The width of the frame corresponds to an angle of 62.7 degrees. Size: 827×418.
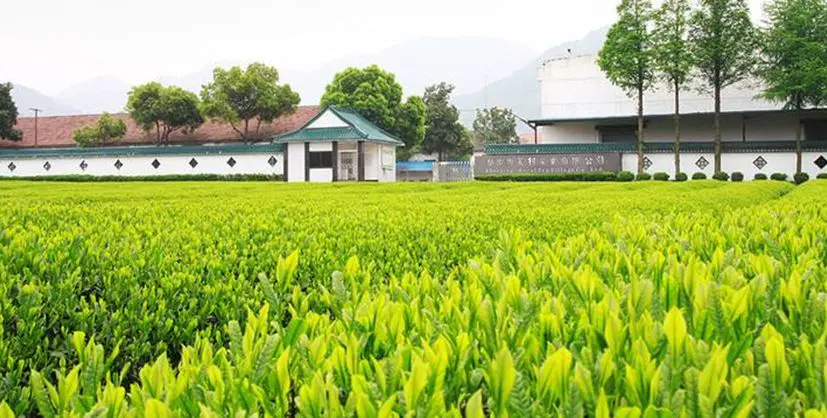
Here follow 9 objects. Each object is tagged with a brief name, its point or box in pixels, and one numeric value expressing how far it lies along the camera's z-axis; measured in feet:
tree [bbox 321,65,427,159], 135.13
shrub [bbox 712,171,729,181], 95.55
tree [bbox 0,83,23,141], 131.13
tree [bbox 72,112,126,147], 126.93
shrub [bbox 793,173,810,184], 94.73
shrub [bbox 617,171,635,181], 97.30
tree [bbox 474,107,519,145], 248.73
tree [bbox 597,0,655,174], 101.96
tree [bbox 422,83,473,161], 176.14
